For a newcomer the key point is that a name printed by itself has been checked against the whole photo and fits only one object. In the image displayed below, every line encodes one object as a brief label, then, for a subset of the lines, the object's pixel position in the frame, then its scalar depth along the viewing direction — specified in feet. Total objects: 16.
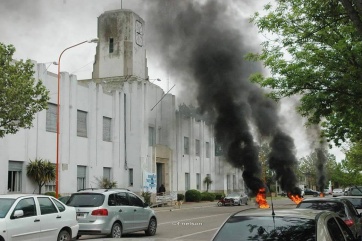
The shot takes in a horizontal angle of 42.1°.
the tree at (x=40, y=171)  91.40
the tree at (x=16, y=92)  60.64
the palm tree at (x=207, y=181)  174.19
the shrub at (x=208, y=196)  160.37
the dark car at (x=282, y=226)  17.23
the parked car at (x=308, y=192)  248.32
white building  96.12
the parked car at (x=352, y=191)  100.36
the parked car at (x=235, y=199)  136.98
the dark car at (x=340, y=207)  35.22
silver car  45.06
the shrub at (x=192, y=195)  153.43
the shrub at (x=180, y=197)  146.41
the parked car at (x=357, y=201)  52.94
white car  32.45
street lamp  84.80
